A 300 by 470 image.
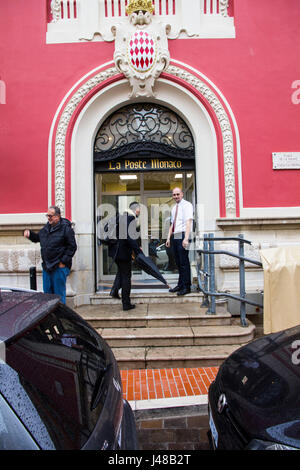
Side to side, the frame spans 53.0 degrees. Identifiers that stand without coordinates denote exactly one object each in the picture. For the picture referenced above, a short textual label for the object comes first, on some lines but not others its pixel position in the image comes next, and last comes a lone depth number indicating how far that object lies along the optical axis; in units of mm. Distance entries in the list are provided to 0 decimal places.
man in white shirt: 5820
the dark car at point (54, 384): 1071
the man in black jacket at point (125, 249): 4984
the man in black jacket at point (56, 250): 4750
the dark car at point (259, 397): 1574
